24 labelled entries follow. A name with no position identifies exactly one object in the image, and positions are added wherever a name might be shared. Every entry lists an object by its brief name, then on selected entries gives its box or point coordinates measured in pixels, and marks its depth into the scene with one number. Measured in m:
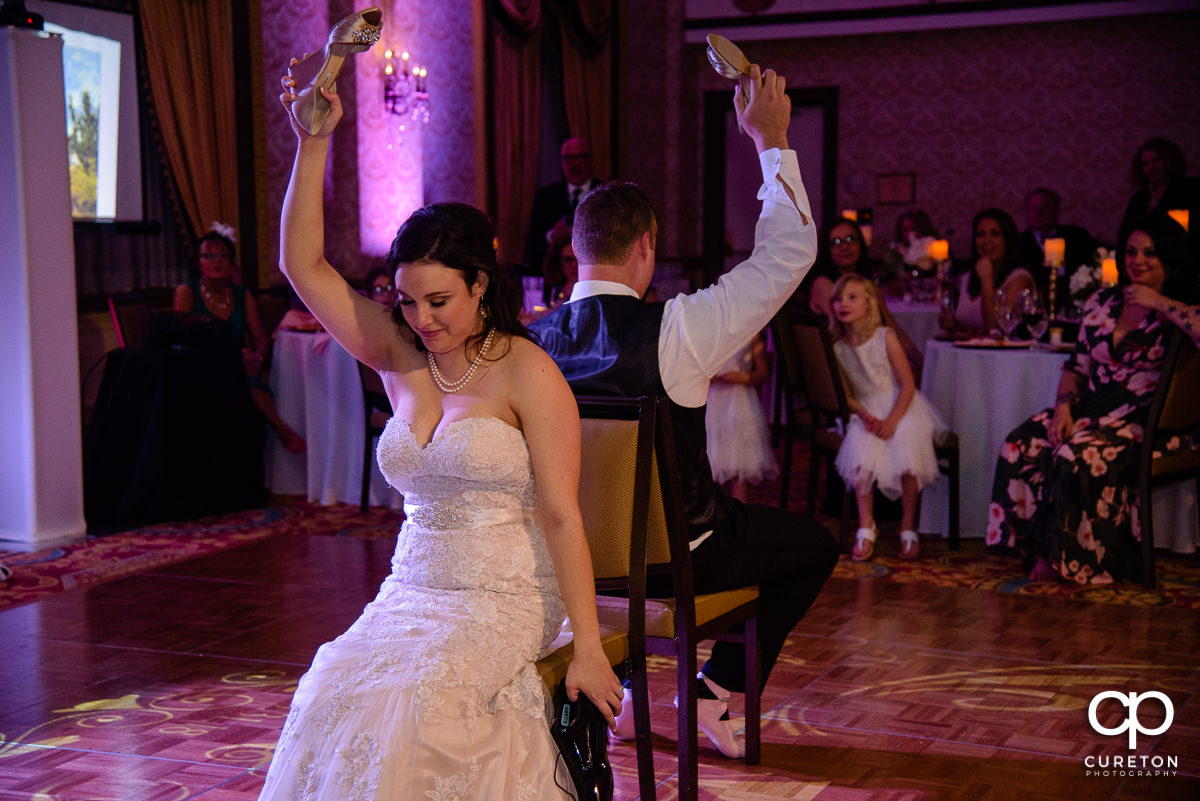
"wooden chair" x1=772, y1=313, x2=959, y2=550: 5.23
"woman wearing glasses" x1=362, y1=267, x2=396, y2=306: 6.22
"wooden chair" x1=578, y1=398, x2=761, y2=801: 2.38
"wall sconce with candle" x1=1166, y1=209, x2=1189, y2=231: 5.15
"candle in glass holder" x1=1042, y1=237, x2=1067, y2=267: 6.06
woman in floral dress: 4.74
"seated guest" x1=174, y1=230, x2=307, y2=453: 6.51
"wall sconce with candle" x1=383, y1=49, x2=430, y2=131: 8.19
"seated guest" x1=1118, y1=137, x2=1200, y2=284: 7.58
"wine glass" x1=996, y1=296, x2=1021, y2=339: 5.66
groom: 2.74
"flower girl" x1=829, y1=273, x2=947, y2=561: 5.14
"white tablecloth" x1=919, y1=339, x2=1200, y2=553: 5.25
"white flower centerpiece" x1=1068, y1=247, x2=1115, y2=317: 5.69
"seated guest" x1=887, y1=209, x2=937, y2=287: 8.72
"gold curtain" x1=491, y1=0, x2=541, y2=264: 9.09
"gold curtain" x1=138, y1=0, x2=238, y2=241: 7.57
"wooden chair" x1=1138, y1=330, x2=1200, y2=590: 4.62
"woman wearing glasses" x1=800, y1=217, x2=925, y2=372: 6.52
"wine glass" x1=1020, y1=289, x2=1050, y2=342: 5.68
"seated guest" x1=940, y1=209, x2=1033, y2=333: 6.61
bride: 1.99
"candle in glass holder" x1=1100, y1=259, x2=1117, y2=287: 5.54
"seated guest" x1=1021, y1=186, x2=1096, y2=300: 8.38
